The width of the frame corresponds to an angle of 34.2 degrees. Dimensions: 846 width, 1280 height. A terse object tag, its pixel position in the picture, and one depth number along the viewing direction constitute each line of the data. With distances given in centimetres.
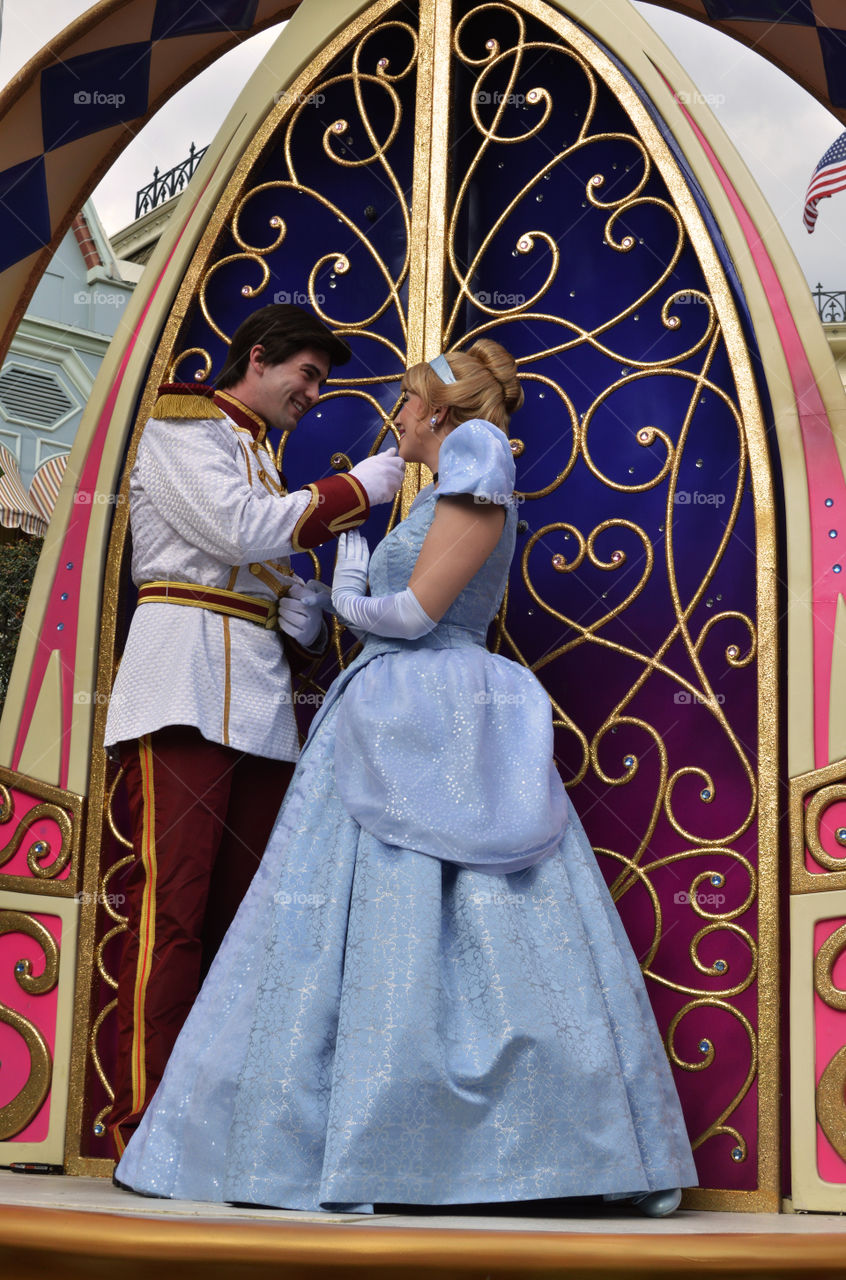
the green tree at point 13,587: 555
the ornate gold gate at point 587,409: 224
